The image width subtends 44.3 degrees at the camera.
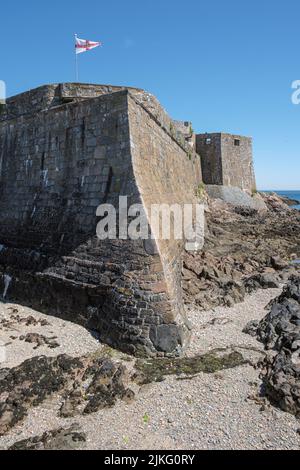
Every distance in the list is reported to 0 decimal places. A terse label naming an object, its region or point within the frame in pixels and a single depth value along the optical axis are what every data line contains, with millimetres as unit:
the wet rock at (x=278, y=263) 14241
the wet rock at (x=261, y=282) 12174
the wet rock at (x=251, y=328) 8633
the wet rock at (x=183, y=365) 6680
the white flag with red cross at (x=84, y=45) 11906
